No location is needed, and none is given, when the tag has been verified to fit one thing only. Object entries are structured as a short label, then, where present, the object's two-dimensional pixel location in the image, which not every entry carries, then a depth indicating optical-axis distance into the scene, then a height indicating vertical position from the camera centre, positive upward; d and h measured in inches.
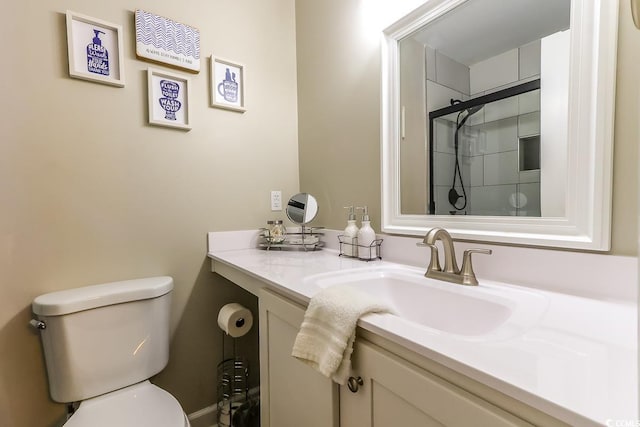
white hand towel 24.3 -11.1
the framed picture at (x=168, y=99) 50.1 +18.1
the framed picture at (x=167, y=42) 48.7 +27.6
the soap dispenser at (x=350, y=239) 49.8 -6.7
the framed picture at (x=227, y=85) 56.2 +22.8
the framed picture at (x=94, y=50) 43.9 +23.7
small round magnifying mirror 60.2 -1.7
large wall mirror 28.0 +9.3
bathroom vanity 14.6 -10.0
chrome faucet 33.9 -7.9
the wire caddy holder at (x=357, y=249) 47.4 -8.1
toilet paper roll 50.7 -20.5
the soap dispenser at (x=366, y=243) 47.4 -7.0
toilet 37.6 -21.0
